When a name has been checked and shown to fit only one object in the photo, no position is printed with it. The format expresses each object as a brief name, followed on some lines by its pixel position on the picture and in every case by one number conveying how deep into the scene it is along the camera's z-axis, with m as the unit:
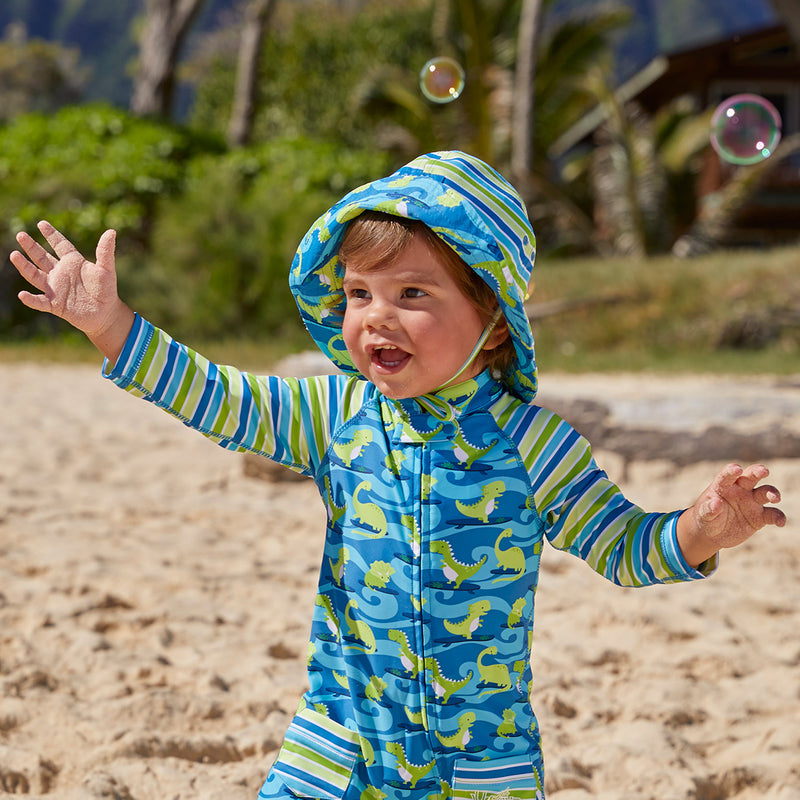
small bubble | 2.65
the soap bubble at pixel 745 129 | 2.94
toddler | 1.62
